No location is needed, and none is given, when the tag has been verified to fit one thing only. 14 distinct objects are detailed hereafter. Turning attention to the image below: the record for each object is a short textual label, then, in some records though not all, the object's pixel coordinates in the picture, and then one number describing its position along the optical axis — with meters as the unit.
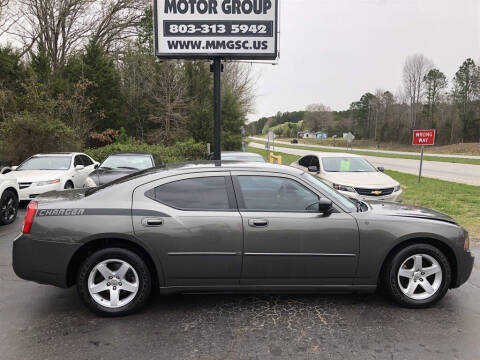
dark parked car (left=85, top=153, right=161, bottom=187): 8.91
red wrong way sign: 13.71
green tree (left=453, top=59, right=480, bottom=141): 60.31
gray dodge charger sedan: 3.56
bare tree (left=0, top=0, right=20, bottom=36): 23.31
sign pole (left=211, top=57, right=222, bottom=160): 9.09
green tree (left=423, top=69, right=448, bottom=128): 64.72
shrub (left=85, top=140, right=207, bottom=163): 19.78
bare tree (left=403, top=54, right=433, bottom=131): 66.00
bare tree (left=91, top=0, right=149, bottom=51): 28.27
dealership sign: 8.84
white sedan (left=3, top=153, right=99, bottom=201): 9.31
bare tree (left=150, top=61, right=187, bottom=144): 24.55
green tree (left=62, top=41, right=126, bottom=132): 22.70
